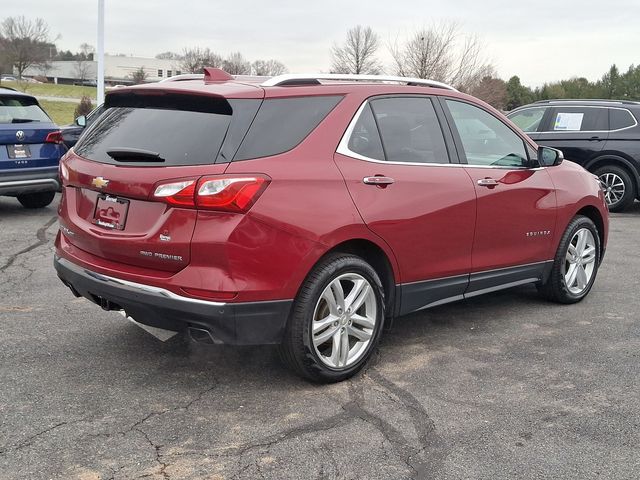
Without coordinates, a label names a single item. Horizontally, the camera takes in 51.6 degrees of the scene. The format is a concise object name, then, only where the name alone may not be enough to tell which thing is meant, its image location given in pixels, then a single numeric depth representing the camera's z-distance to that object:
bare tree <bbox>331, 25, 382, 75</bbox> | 45.81
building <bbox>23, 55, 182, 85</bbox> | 91.88
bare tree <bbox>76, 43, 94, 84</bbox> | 95.12
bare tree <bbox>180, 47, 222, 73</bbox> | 49.34
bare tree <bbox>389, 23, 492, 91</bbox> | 36.31
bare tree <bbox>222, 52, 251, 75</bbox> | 43.75
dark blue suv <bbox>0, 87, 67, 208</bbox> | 8.22
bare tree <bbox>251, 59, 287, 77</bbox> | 51.51
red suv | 3.30
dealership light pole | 18.20
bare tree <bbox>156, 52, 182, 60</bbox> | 64.79
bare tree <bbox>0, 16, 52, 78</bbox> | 63.00
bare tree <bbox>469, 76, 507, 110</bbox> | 36.88
